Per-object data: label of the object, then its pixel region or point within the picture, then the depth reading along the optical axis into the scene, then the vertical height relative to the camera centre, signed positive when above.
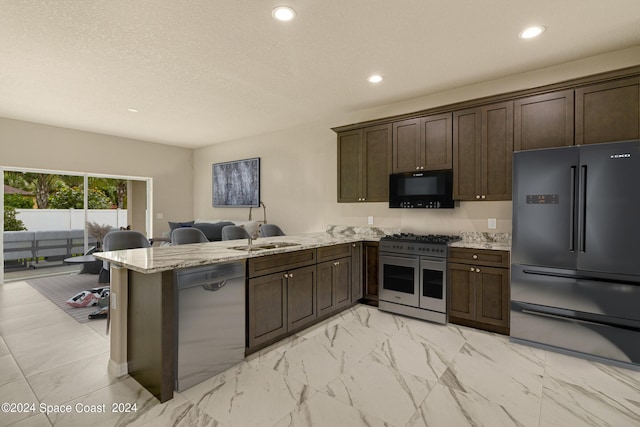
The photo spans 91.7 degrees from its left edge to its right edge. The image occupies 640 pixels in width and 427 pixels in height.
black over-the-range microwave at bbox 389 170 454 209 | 3.66 +0.27
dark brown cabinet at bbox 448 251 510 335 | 3.07 -0.86
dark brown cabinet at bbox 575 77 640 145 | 2.71 +0.91
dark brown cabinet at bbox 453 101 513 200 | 3.30 +0.66
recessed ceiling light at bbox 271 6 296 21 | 2.30 +1.49
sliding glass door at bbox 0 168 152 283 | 5.30 -0.10
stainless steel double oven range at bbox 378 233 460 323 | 3.38 -0.74
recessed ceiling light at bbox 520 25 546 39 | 2.55 +1.51
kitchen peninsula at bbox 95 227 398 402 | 2.03 -0.68
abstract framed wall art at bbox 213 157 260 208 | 6.14 +0.56
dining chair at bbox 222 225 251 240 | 4.24 -0.31
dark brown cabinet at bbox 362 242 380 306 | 3.98 -0.78
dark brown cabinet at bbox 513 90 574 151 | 2.99 +0.91
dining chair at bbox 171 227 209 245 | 3.75 -0.32
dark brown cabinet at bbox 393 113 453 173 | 3.67 +0.84
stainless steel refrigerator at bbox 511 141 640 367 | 2.47 -0.33
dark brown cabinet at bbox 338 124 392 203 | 4.15 +0.66
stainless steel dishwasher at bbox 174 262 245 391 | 2.11 -0.80
